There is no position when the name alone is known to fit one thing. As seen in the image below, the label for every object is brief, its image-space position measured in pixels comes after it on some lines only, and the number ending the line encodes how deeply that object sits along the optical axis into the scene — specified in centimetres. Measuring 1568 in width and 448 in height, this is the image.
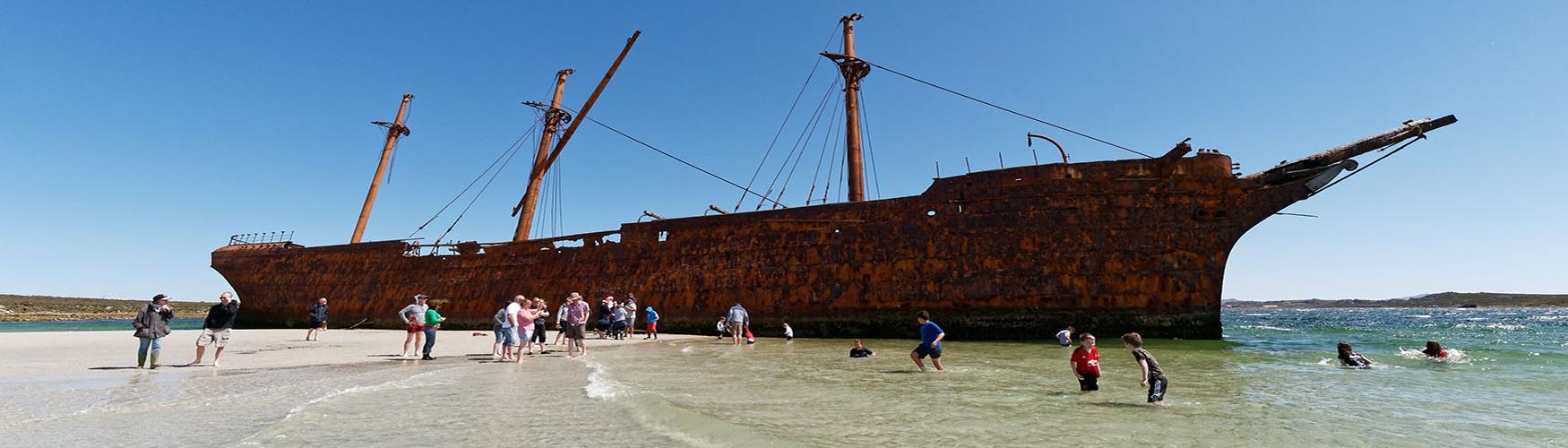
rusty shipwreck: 1490
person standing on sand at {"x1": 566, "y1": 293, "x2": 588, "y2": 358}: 1208
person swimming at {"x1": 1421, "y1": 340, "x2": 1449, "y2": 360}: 1207
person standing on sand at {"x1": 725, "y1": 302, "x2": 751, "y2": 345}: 1535
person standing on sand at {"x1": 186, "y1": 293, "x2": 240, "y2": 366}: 963
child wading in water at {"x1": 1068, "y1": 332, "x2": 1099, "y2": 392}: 718
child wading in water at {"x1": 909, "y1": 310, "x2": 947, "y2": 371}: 938
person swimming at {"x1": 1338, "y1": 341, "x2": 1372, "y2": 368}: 1081
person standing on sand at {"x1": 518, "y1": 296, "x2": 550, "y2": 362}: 1112
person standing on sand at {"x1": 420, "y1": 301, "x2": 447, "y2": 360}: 1126
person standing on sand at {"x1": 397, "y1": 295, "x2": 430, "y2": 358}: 1133
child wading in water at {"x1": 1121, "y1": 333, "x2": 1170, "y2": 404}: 648
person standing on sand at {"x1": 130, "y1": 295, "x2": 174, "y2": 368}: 903
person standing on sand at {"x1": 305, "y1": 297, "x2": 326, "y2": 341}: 1673
